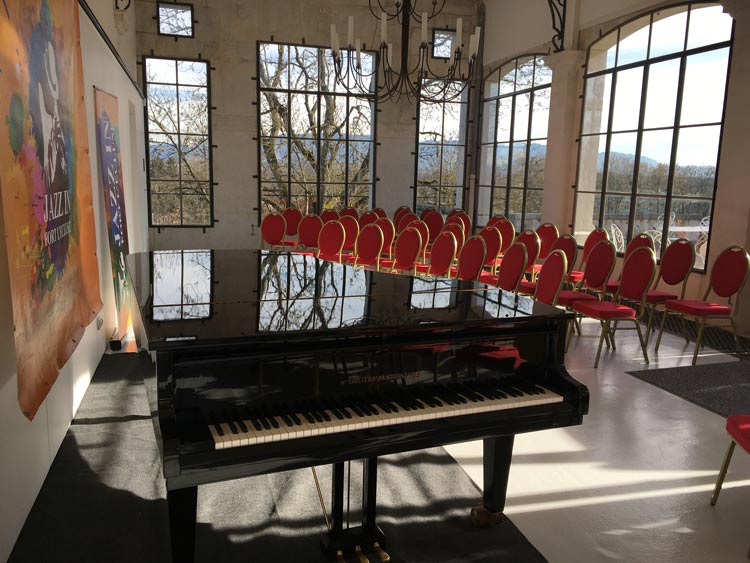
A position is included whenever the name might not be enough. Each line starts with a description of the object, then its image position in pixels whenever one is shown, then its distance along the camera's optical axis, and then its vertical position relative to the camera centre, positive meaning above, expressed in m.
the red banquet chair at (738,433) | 2.51 -0.99
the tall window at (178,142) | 10.54 +0.69
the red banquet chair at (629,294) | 5.10 -0.88
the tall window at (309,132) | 10.97 +0.99
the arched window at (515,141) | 10.23 +0.90
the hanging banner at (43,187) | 2.25 -0.04
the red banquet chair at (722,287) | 5.25 -0.80
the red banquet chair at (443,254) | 6.65 -0.72
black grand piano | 1.86 -0.68
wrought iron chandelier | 5.84 +1.43
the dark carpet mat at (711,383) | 4.23 -1.43
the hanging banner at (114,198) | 5.15 -0.17
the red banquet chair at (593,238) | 6.93 -0.53
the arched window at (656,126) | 6.92 +0.89
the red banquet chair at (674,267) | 5.76 -0.68
